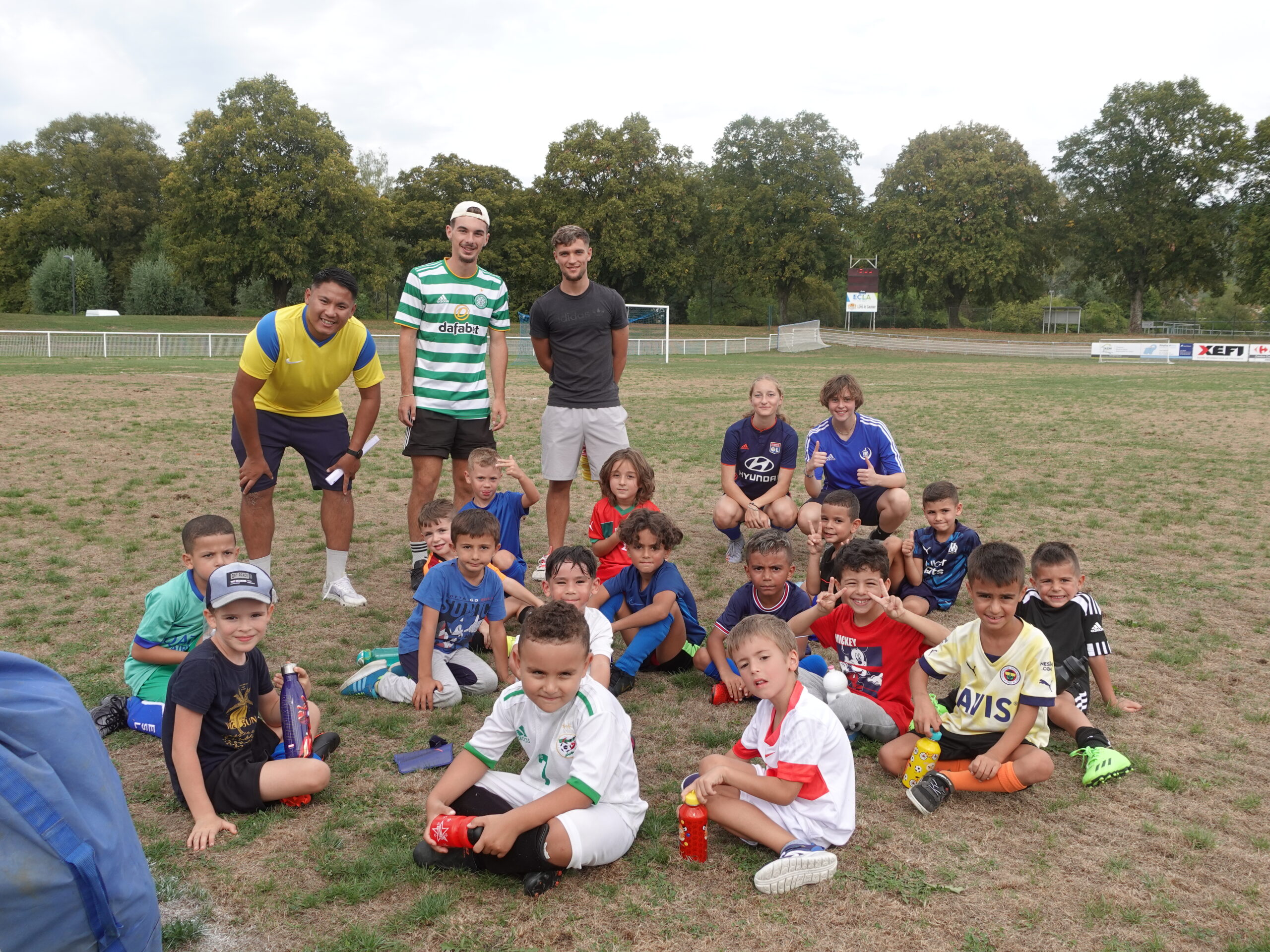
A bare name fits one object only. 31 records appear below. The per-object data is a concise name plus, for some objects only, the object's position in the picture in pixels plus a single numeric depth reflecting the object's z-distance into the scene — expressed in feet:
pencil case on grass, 13.42
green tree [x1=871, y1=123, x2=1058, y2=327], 189.16
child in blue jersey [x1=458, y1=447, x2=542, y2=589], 19.92
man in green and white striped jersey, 21.85
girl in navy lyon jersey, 23.59
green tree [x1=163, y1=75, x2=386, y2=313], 159.53
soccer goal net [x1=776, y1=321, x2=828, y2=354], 172.55
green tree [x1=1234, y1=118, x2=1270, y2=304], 172.55
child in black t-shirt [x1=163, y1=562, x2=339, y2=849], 11.60
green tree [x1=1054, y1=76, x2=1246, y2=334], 185.78
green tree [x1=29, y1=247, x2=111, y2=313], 173.99
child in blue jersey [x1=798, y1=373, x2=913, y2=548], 23.06
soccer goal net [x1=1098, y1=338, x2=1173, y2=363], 146.61
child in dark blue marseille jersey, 19.81
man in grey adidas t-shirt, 22.33
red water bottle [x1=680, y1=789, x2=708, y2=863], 10.96
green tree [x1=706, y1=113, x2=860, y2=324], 201.77
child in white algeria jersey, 10.45
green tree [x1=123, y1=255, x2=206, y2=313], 175.52
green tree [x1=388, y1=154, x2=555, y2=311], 181.47
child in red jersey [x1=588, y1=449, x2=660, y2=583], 19.71
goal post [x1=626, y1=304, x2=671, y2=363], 128.16
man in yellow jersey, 19.47
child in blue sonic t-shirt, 15.93
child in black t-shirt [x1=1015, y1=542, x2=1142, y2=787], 14.80
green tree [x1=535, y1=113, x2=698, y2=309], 186.29
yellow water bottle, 12.98
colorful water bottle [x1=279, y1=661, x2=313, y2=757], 12.88
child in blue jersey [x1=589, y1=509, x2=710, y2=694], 17.03
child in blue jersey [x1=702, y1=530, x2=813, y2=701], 15.99
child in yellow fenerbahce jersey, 12.73
